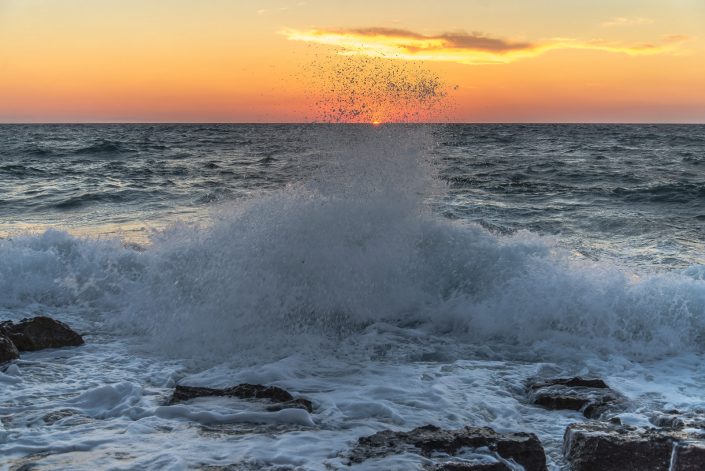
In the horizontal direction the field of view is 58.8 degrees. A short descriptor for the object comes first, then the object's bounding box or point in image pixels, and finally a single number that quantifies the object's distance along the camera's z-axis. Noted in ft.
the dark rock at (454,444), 12.19
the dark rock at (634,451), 11.34
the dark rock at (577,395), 15.67
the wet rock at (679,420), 14.14
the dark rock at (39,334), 19.85
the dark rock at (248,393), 15.48
